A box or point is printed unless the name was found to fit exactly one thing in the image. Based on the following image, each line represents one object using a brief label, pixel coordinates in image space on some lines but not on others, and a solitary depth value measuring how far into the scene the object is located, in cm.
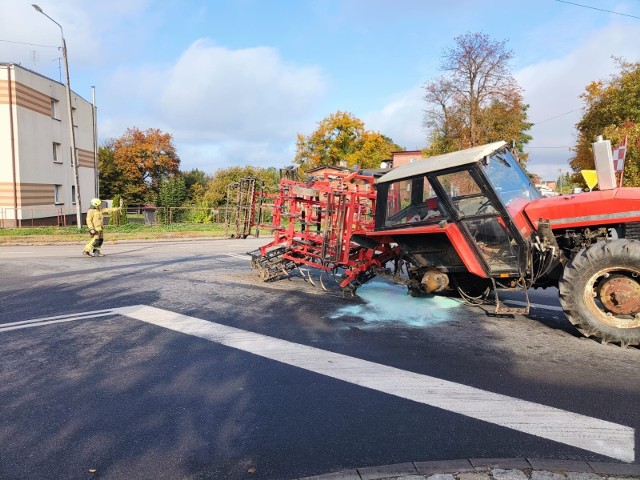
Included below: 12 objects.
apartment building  2597
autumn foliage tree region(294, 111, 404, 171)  5581
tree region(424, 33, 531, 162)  3269
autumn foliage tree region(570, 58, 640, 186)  1834
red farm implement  793
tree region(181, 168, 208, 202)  4541
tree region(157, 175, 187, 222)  4291
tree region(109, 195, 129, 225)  2803
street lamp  2259
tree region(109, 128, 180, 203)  5397
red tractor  508
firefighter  1348
